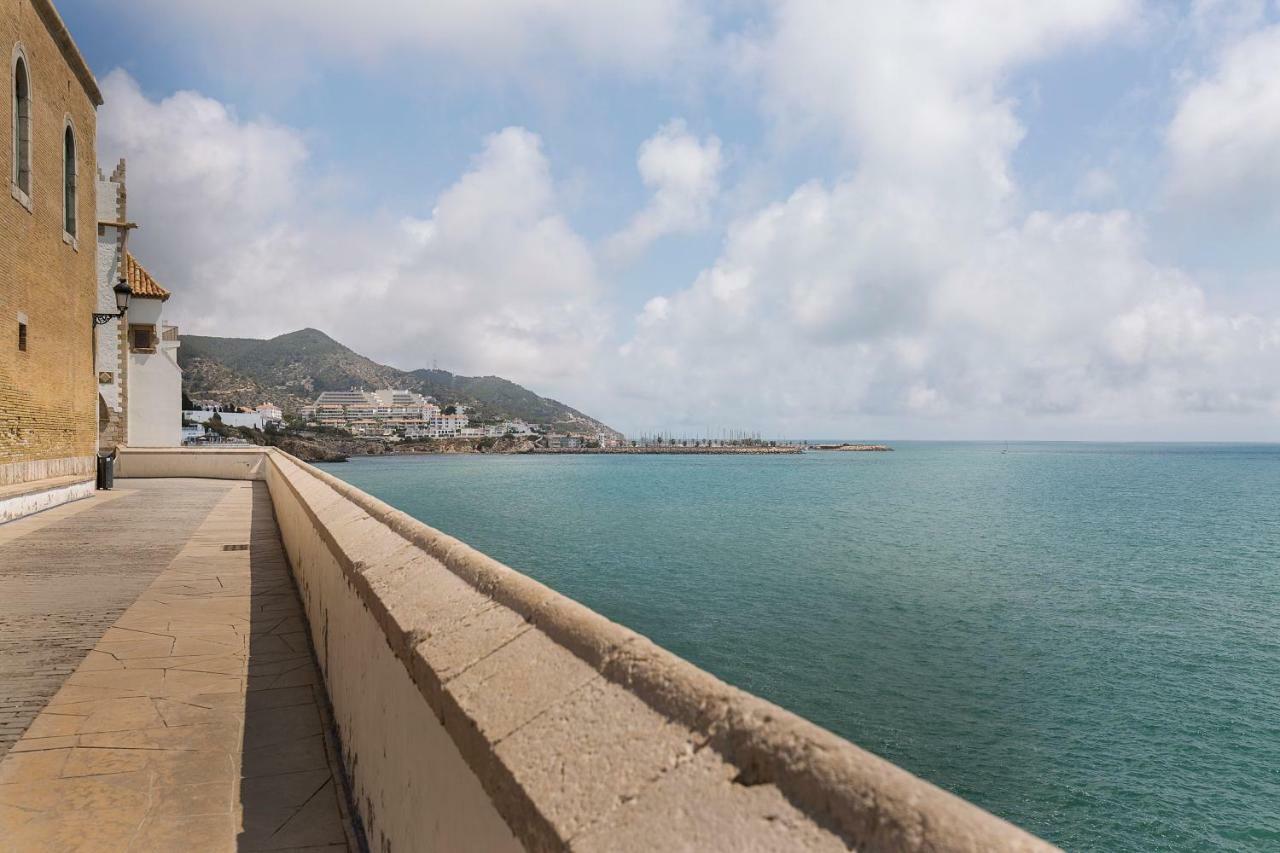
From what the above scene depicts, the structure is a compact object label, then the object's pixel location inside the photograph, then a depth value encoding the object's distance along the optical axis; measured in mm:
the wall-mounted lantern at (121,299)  20031
